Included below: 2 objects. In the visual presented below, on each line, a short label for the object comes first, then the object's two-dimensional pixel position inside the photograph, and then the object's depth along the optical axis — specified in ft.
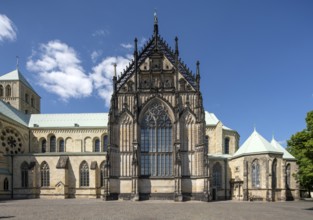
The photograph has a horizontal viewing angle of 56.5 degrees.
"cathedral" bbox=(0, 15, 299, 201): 149.48
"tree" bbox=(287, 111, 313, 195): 94.71
